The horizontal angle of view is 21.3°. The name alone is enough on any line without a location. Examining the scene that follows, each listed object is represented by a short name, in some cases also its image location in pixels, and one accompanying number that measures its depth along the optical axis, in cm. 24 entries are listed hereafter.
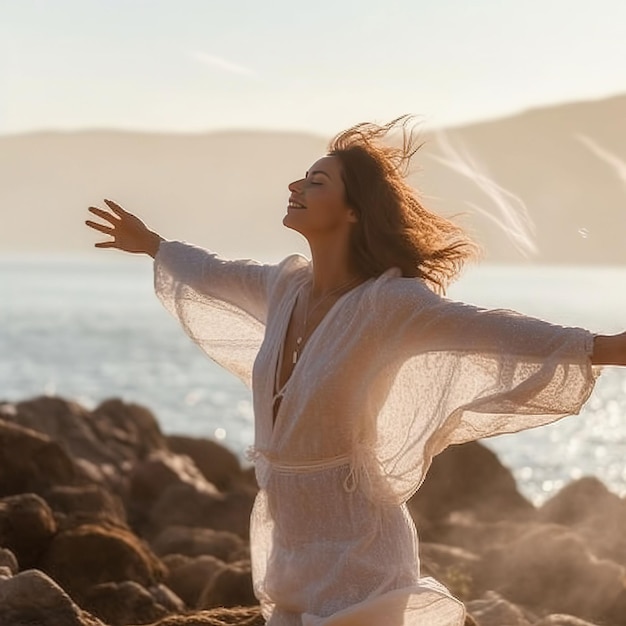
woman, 521
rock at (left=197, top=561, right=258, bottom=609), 858
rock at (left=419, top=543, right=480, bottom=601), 966
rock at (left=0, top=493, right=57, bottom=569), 880
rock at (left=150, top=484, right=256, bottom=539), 1277
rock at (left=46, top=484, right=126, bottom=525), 1058
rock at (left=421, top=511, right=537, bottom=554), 1261
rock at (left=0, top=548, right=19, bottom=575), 780
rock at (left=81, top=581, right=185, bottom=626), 798
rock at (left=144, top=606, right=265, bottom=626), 644
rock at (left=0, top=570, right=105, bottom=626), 629
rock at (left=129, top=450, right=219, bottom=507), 1405
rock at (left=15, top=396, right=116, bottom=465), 1524
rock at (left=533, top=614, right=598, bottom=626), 749
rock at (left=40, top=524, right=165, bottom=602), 882
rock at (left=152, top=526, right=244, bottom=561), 1123
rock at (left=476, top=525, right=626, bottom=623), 919
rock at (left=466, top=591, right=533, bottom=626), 789
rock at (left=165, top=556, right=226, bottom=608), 959
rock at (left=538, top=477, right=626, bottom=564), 1188
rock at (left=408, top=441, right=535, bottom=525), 1483
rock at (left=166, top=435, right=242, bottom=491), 1655
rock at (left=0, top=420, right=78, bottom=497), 1079
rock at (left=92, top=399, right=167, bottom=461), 1605
